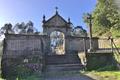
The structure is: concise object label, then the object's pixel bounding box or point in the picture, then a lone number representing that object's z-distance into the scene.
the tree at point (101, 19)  9.27
